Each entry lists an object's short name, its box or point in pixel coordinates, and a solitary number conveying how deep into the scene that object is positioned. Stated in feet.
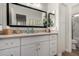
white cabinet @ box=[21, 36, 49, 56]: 5.16
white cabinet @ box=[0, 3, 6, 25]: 4.91
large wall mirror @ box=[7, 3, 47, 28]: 5.09
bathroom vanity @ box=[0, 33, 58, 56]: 4.77
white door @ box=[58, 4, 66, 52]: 5.29
